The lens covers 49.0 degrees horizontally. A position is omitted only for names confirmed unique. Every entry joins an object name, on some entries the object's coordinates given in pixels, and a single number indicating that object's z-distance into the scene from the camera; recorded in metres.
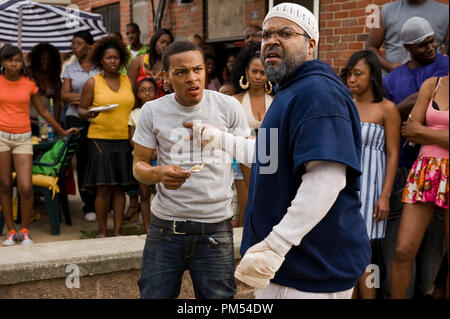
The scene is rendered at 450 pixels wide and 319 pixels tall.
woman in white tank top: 4.25
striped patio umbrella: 7.64
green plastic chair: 5.23
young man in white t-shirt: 2.56
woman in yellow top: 4.84
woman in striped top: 3.56
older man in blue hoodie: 1.63
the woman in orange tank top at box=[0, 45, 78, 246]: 4.67
